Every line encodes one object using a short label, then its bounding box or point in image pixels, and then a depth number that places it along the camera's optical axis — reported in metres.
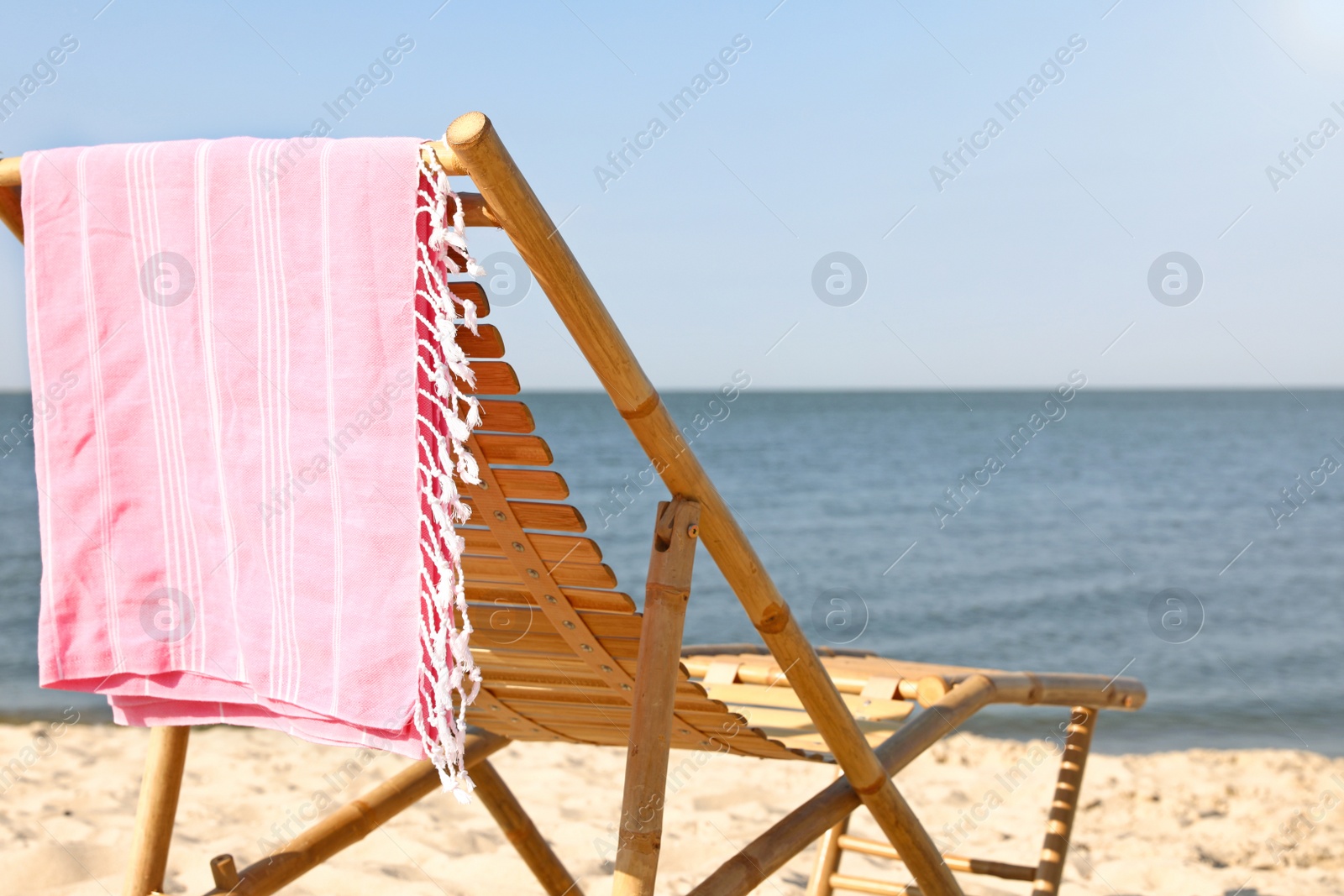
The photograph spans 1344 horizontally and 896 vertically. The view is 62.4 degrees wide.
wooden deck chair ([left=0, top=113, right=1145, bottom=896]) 1.31
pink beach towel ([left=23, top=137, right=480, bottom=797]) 1.31
